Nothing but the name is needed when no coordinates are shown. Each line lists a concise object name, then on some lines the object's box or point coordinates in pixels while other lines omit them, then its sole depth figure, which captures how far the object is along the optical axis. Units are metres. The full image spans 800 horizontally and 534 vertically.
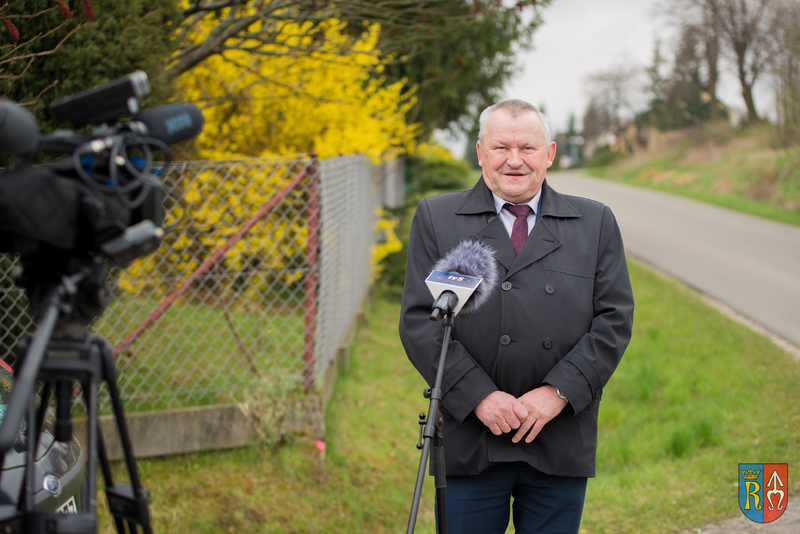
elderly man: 2.16
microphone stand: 1.90
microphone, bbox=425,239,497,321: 2.03
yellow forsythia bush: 4.76
